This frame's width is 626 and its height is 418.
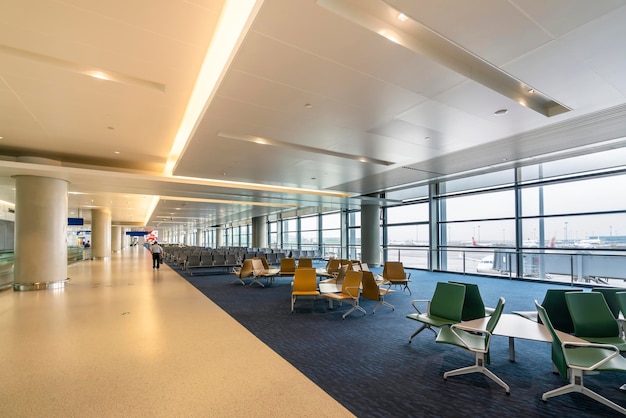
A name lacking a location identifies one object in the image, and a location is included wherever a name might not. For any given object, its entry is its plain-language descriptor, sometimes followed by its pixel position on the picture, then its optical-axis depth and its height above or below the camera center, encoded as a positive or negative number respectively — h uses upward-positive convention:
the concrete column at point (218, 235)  38.47 -1.70
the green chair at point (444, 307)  4.27 -1.25
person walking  14.95 -1.47
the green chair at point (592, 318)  3.68 -1.17
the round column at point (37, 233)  8.98 -0.32
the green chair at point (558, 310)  3.94 -1.17
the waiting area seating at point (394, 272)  8.53 -1.42
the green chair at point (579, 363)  2.76 -1.34
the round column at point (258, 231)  26.02 -0.80
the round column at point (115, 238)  36.27 -1.91
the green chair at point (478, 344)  3.35 -1.40
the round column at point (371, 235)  15.51 -0.70
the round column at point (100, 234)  21.20 -0.83
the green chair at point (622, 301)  3.97 -1.05
